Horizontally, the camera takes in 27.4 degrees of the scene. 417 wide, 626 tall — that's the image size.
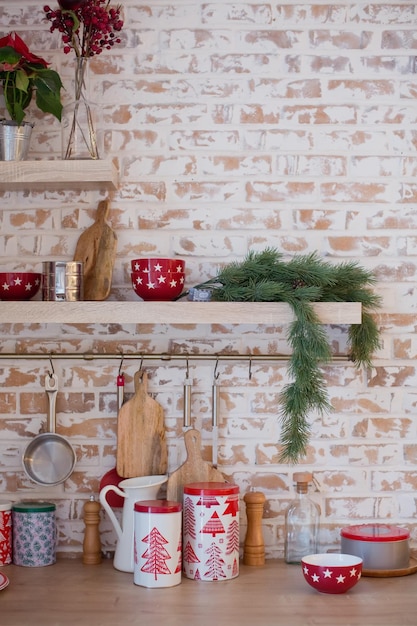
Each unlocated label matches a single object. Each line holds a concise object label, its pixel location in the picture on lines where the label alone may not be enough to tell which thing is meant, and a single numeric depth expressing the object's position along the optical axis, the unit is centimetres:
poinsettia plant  198
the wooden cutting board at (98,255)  208
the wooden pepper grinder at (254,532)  203
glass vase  199
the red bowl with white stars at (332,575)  175
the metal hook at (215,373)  210
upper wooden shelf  194
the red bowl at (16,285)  197
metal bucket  199
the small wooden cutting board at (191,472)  204
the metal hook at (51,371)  209
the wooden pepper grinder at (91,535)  203
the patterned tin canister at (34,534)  200
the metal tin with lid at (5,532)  200
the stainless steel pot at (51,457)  207
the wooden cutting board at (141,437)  206
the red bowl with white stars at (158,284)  193
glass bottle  203
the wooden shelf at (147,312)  191
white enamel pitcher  196
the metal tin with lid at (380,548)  192
